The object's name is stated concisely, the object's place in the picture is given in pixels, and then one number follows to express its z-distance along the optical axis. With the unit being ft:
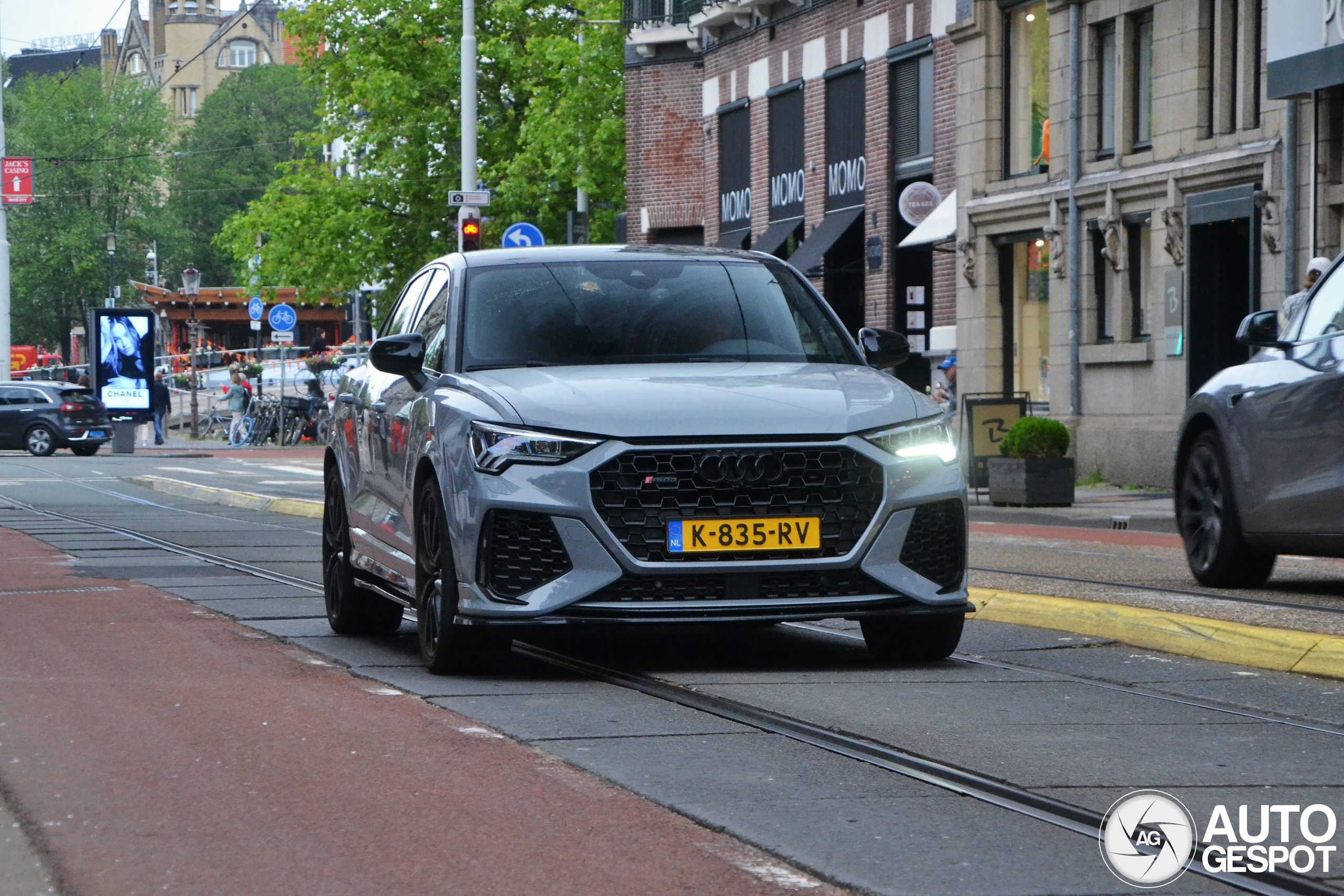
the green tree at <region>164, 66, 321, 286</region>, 413.80
